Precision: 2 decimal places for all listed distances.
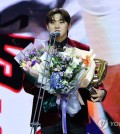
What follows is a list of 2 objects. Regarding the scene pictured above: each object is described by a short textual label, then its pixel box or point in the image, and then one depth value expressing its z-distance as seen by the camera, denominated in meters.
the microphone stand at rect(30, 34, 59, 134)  7.07
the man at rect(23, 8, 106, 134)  7.38
